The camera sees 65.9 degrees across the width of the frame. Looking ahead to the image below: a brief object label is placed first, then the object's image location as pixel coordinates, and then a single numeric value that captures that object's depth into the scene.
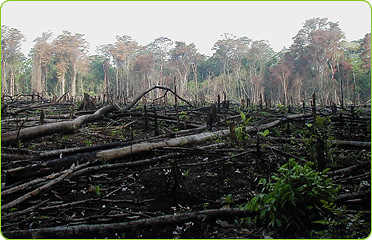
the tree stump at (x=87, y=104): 8.90
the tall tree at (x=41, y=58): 44.26
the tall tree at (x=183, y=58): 49.19
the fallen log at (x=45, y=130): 4.84
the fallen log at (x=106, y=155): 3.46
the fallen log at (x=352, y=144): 4.73
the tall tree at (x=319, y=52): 36.59
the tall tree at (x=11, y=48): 36.69
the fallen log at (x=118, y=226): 2.36
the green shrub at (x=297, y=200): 2.36
